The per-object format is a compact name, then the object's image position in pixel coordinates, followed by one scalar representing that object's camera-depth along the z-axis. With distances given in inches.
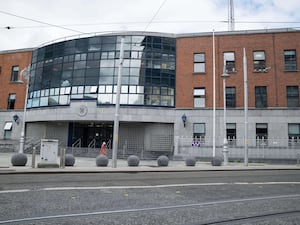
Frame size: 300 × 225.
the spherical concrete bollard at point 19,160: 584.1
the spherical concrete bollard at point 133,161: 700.0
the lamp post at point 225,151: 821.9
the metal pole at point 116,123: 646.5
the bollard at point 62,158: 573.3
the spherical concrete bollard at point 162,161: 745.6
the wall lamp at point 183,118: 1139.8
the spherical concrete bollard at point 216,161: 791.1
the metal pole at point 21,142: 916.0
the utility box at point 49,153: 567.3
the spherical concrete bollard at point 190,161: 764.6
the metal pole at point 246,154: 798.5
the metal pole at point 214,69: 1079.6
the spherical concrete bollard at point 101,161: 676.7
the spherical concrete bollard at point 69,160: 636.4
